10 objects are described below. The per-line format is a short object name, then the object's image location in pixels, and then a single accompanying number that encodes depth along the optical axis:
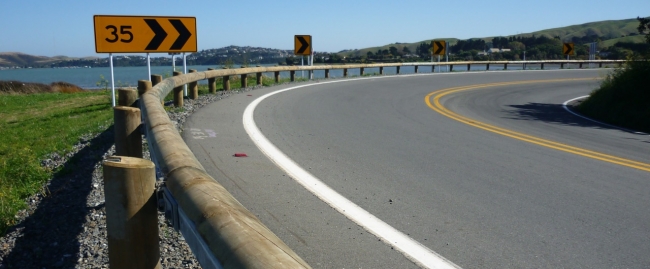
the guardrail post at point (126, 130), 4.85
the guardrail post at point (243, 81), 20.75
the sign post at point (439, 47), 41.44
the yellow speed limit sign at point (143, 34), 13.86
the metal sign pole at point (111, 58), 14.02
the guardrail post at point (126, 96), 6.35
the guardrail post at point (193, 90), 15.68
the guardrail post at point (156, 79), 11.20
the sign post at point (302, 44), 29.94
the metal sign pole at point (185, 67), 16.19
